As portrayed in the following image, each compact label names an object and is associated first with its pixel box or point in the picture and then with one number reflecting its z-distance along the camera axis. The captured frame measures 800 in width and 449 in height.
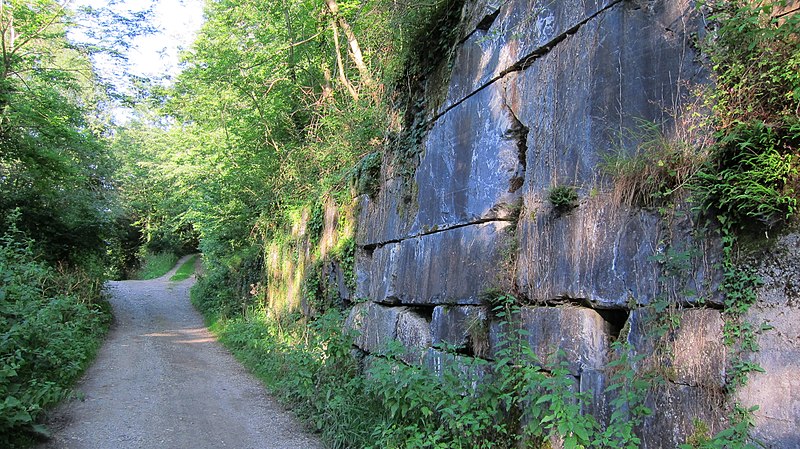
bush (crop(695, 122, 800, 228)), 2.82
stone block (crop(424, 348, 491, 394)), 4.89
